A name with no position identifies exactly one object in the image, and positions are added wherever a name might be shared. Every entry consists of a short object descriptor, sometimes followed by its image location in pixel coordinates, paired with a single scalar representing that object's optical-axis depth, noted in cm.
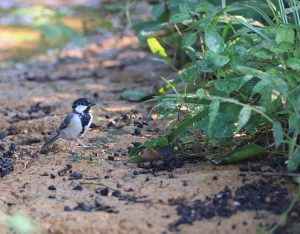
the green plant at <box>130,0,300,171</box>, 823
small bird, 1068
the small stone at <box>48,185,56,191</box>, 900
